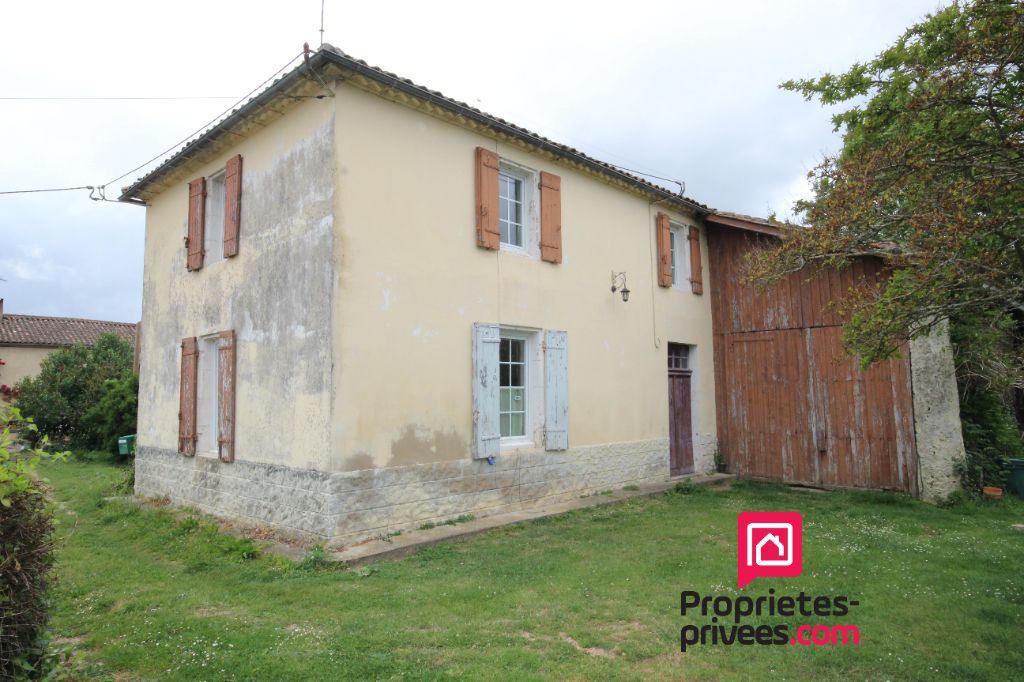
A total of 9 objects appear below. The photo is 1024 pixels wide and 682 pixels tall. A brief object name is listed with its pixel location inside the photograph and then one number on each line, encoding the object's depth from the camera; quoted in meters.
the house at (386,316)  7.08
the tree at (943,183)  4.12
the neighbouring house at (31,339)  24.46
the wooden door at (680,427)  11.76
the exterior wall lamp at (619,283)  10.55
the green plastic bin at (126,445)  14.65
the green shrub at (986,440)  9.45
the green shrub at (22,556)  3.20
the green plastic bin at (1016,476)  9.45
